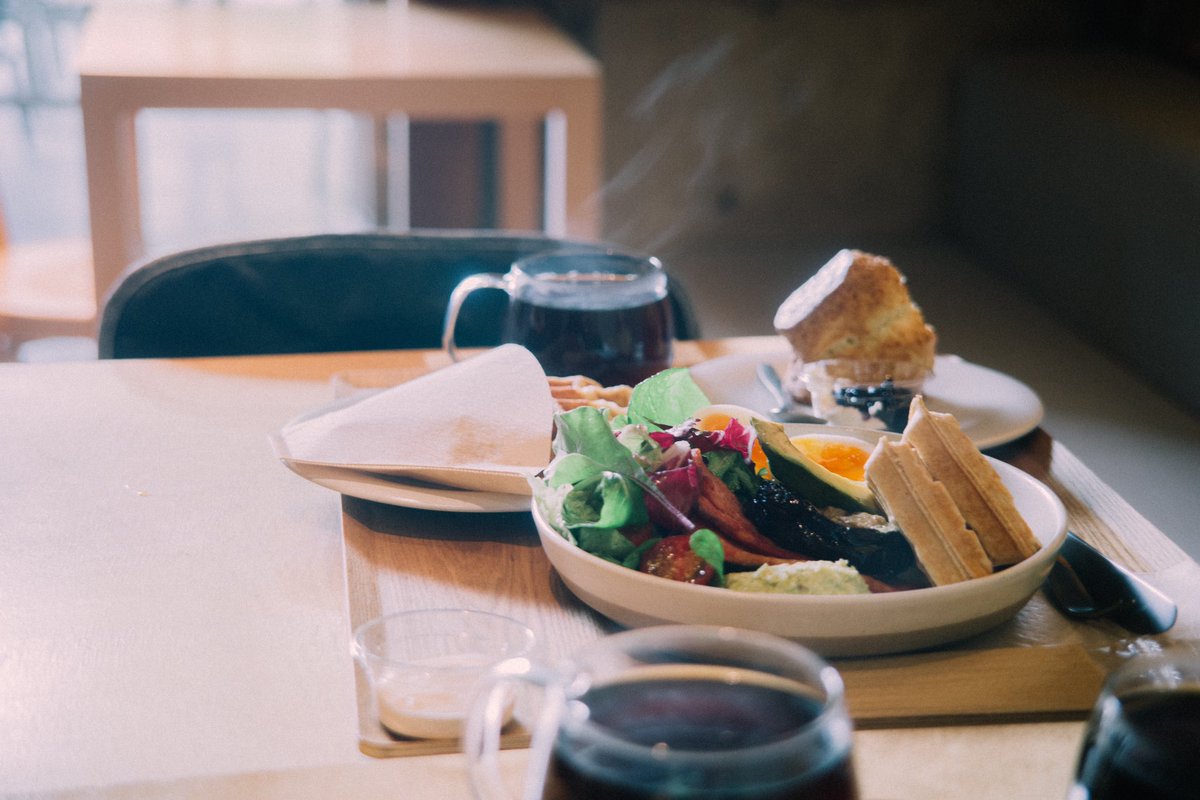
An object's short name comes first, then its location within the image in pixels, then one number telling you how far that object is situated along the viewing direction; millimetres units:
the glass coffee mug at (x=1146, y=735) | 406
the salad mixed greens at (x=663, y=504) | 702
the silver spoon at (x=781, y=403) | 1020
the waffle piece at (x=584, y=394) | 970
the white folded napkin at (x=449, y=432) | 879
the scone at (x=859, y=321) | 1157
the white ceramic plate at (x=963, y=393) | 1059
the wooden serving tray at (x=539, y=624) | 654
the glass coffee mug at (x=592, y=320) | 1083
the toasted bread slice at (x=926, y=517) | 691
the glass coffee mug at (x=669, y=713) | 386
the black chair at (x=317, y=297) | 1464
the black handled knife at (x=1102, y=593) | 734
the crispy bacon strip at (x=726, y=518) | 726
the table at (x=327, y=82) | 2400
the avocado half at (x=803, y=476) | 742
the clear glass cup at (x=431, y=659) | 621
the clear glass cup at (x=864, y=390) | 1008
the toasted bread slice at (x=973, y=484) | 723
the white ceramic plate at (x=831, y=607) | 647
